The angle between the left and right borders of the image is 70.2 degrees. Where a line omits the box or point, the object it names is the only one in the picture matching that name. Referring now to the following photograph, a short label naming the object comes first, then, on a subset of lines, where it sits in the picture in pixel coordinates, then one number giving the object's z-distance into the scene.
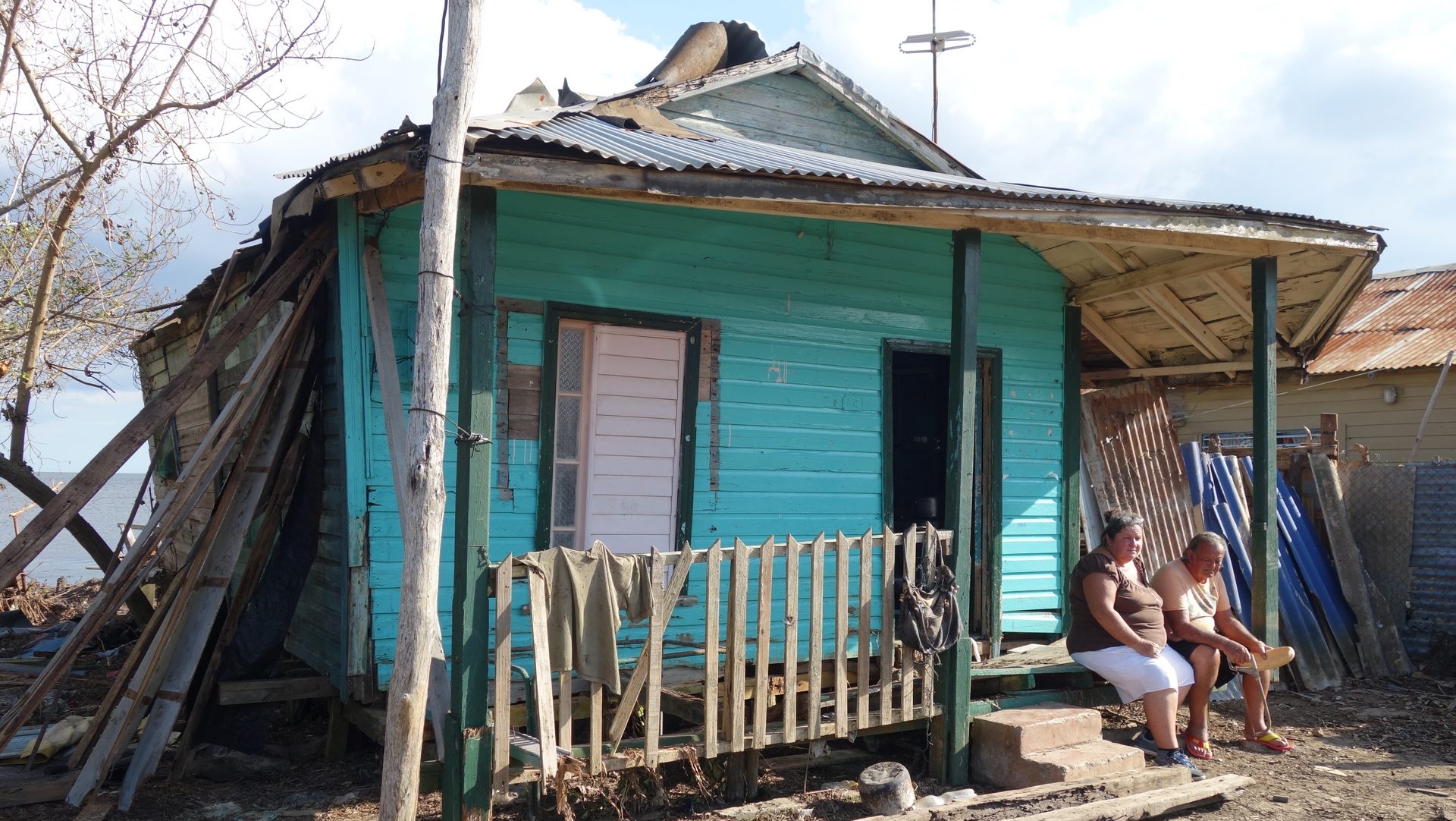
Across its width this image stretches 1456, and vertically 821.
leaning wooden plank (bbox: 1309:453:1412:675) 9.20
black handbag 5.75
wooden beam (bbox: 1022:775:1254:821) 5.25
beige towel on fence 4.73
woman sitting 6.12
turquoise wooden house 4.82
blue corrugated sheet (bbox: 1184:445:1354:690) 8.77
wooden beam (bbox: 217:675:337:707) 5.97
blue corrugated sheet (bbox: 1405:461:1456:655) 9.53
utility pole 4.06
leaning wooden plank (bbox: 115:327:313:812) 5.58
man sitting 6.40
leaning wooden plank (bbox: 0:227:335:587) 5.53
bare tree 8.76
